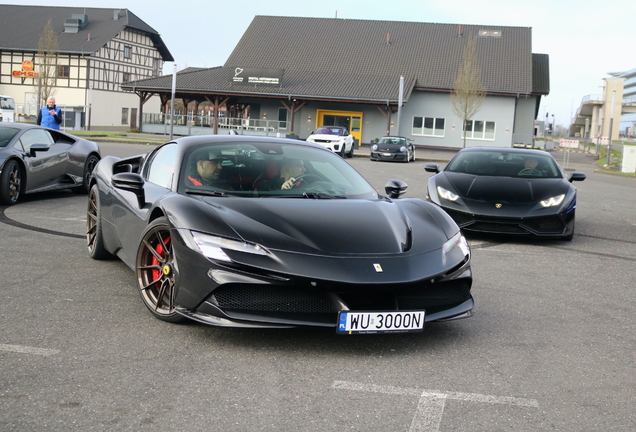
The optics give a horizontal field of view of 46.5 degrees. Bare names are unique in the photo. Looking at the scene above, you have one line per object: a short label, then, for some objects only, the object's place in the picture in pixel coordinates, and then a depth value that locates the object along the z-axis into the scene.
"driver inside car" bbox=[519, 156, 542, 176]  10.61
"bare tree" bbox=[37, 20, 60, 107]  56.47
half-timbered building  63.06
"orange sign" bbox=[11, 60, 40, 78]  63.19
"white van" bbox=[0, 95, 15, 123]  45.50
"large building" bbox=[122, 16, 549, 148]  50.09
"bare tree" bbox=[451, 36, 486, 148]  49.22
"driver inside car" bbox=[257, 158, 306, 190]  5.38
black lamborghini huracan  9.23
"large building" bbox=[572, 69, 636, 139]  86.81
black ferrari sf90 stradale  4.21
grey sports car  10.70
